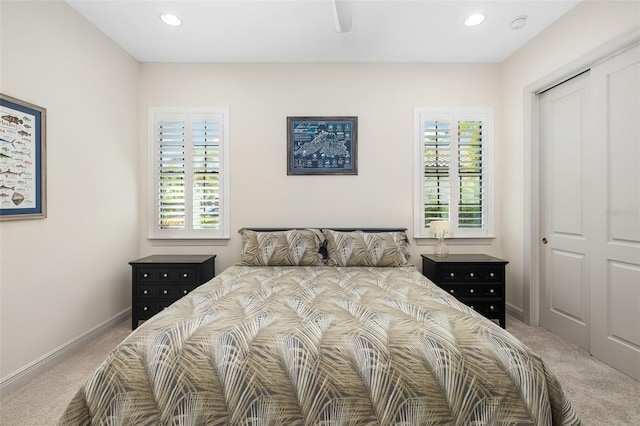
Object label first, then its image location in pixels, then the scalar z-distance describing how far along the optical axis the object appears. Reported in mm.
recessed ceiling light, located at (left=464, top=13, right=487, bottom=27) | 2619
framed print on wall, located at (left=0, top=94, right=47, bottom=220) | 1987
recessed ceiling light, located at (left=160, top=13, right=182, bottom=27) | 2615
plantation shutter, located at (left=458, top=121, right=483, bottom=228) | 3484
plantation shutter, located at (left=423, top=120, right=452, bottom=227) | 3471
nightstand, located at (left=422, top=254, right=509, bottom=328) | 3012
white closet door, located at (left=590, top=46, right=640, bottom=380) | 2137
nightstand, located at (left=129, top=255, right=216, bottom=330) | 2967
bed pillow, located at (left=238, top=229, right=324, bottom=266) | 2918
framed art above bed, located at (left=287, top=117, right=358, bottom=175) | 3439
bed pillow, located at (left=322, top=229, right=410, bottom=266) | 2889
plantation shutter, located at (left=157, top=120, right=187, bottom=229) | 3463
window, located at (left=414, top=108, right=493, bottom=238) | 3471
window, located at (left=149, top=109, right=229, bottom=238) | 3457
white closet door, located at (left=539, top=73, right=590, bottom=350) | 2574
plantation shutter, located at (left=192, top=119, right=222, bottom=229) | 3455
